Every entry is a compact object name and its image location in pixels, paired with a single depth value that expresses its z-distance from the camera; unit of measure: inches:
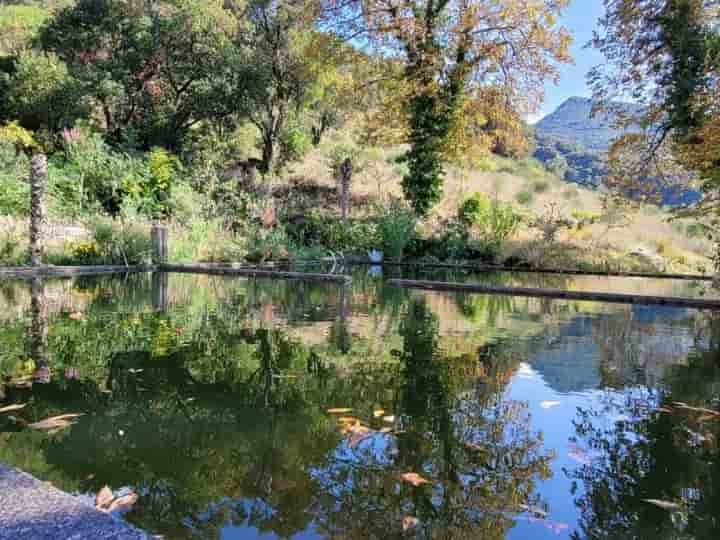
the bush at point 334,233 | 526.0
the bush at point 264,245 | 449.7
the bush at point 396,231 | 495.2
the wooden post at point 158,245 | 358.3
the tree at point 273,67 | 631.2
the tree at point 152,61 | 632.4
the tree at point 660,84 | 350.0
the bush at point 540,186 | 754.2
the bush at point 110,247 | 343.3
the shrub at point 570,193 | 749.3
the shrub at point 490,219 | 504.1
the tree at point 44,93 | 616.7
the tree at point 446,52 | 506.9
